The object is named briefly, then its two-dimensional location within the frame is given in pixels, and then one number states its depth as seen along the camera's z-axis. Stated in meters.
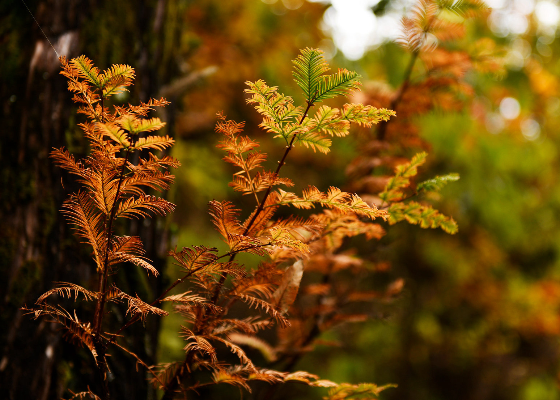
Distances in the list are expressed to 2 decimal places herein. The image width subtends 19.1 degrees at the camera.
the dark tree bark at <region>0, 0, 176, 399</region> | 1.59
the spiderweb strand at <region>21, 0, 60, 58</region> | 1.59
